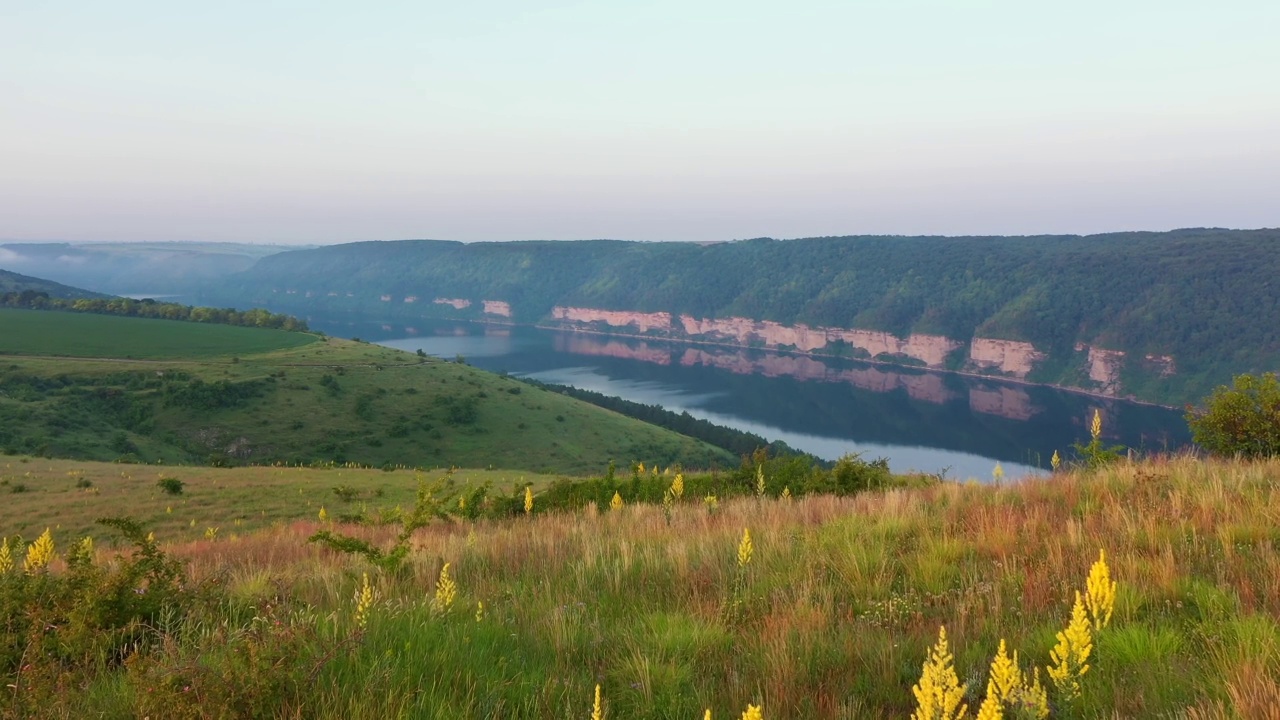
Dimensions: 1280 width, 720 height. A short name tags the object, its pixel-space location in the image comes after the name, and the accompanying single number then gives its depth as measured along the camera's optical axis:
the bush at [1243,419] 12.56
